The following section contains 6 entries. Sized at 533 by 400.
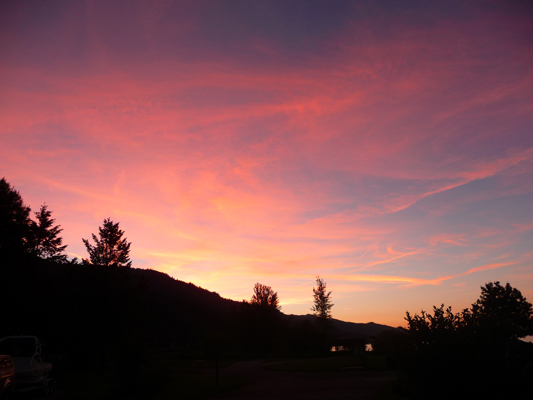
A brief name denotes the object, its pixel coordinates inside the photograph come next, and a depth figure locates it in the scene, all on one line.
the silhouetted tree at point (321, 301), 74.94
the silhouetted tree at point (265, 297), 66.31
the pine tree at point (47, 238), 34.81
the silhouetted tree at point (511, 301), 68.00
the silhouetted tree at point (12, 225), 29.27
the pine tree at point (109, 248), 34.88
